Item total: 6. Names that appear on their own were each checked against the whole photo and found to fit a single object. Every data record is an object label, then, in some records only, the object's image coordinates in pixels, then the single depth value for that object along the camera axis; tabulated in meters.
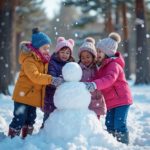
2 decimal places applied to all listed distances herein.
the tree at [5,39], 13.11
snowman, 5.02
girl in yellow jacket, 5.81
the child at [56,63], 5.79
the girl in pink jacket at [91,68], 5.70
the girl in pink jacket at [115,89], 5.81
